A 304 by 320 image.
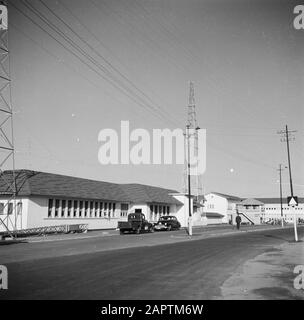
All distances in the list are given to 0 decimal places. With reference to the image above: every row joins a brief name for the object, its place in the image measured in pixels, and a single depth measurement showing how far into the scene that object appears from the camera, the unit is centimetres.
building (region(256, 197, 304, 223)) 11852
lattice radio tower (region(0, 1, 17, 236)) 3422
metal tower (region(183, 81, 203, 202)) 5209
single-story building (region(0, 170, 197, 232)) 3488
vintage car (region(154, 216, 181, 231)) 4691
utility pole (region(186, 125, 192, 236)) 3598
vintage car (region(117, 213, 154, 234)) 3816
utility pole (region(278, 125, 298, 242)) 3934
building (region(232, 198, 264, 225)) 9569
